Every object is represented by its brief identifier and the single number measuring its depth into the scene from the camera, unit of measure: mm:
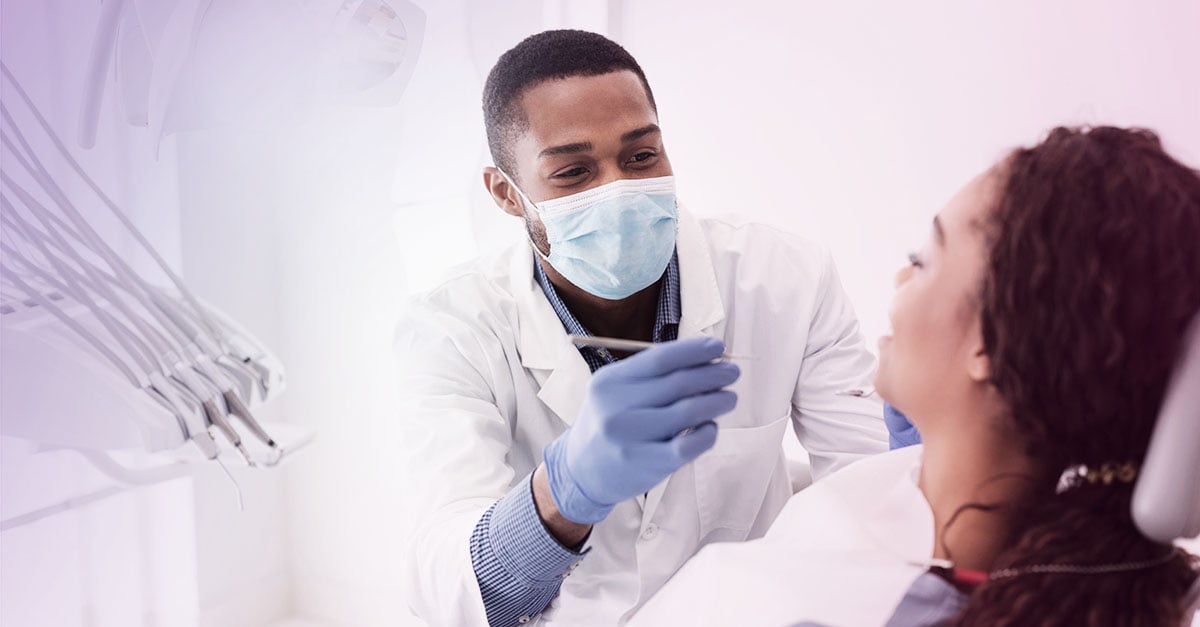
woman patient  849
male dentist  1415
